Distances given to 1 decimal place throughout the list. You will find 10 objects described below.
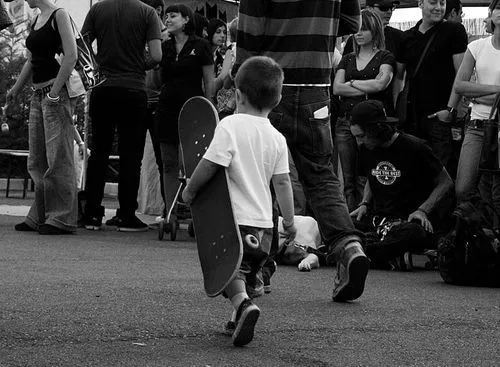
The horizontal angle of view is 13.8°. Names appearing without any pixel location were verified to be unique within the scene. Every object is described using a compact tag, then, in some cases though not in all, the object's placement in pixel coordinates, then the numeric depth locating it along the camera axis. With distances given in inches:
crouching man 528.3
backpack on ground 480.0
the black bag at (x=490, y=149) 512.1
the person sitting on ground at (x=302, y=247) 530.9
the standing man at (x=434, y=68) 607.9
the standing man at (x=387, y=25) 656.0
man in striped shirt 400.4
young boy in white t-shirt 326.0
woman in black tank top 634.2
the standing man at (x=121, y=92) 690.4
